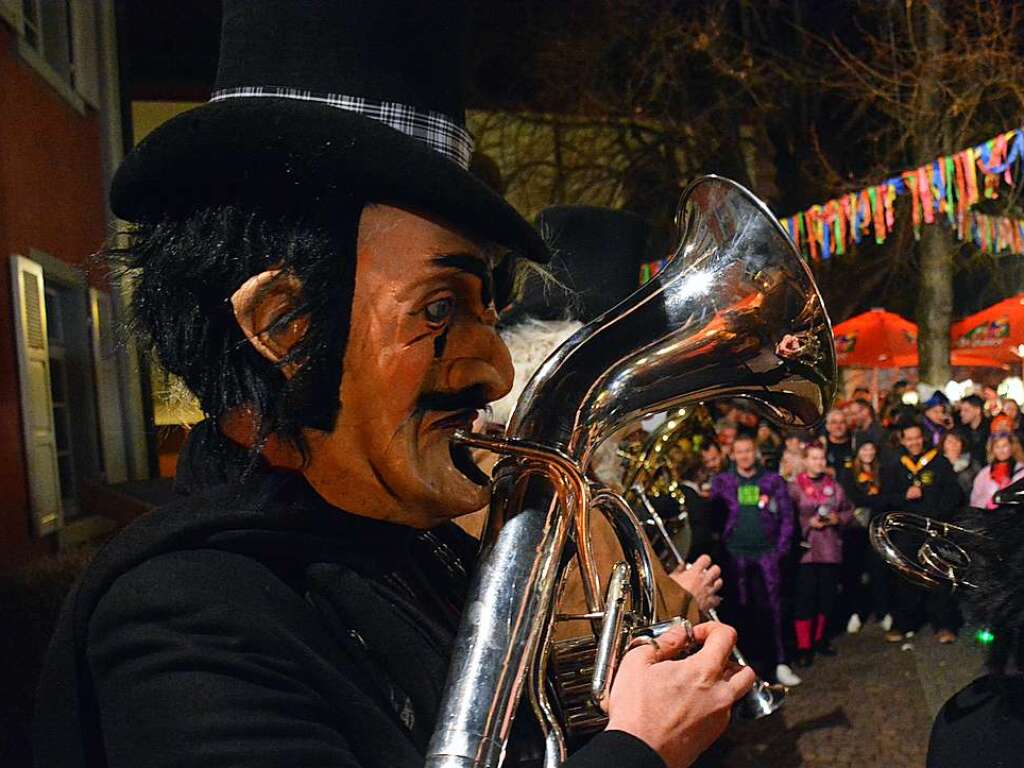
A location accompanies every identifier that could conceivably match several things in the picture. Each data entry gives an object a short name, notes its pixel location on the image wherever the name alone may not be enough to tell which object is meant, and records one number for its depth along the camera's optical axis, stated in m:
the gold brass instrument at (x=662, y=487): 3.39
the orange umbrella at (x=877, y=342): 13.55
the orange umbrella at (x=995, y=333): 9.04
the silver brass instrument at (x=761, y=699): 1.76
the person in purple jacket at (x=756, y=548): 5.75
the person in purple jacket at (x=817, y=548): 5.99
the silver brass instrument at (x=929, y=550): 1.79
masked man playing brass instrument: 1.11
